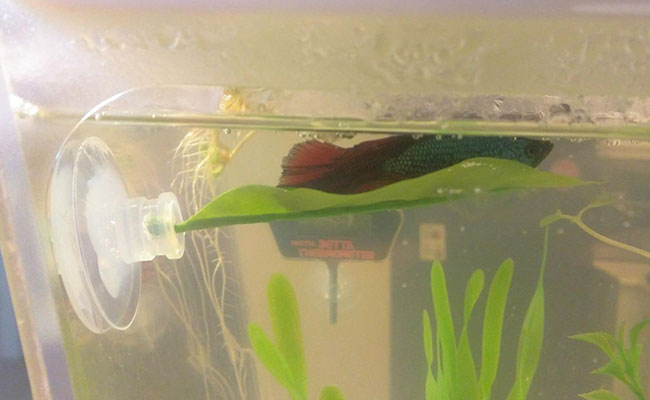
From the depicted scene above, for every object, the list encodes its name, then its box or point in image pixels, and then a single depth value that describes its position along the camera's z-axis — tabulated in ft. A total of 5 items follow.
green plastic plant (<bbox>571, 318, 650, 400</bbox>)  0.54
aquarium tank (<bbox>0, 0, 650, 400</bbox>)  0.46
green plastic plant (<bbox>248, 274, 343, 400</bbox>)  0.55
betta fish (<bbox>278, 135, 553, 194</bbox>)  0.51
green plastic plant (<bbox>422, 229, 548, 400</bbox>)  0.55
